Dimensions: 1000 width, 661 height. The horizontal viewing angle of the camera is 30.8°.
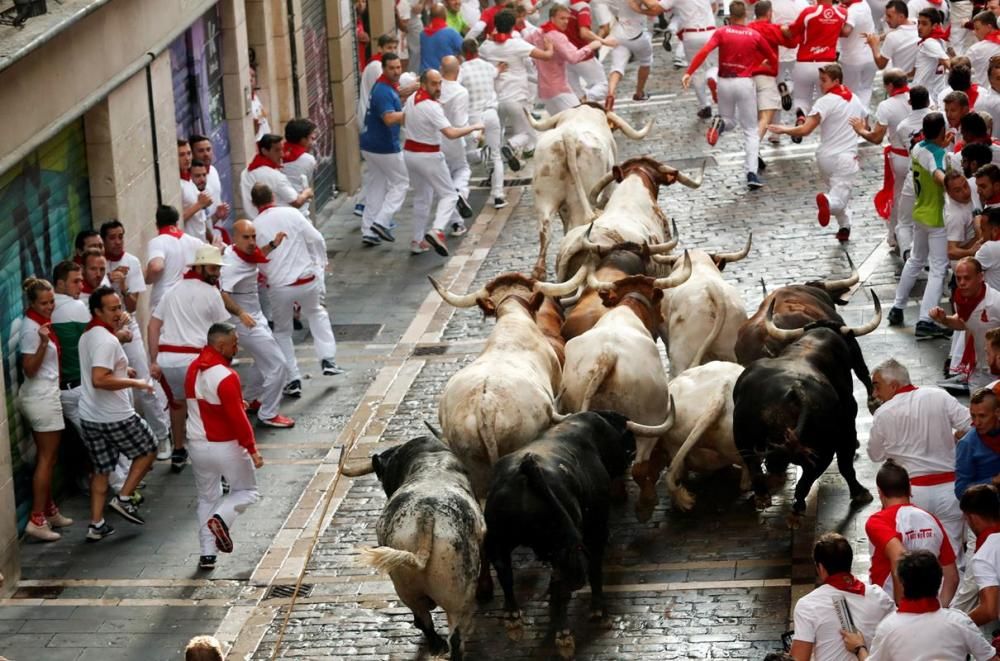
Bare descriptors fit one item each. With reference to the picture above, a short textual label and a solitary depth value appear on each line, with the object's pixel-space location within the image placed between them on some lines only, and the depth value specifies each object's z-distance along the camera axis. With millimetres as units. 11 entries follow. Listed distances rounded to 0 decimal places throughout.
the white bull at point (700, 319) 15672
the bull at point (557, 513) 12188
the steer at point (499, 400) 13586
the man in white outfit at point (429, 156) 22078
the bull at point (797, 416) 13211
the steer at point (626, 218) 17297
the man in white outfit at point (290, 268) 18016
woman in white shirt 15094
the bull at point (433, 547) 11945
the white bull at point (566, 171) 20500
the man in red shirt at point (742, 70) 23422
